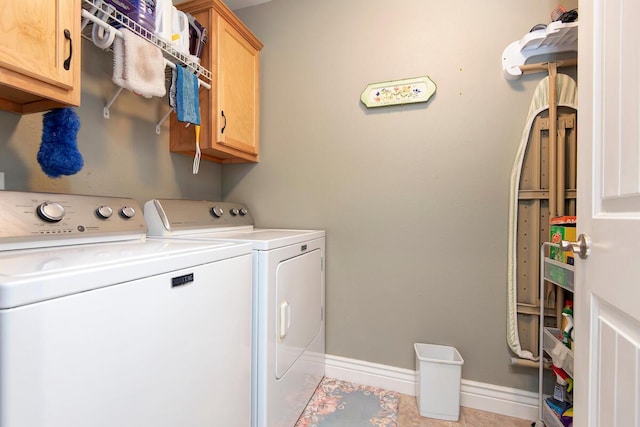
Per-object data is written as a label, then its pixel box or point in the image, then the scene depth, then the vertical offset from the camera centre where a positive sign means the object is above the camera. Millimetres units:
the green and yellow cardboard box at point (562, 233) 1197 -89
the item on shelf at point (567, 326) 1220 -502
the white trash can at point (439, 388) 1527 -942
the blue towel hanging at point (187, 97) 1425 +575
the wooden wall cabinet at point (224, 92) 1645 +738
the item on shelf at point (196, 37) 1582 +975
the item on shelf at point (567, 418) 1201 -866
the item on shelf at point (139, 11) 1217 +862
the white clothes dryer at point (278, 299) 1200 -429
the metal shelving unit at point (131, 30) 1121 +783
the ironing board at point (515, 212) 1539 +3
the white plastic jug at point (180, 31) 1445 +915
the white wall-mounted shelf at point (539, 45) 1382 +863
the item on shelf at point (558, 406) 1263 -871
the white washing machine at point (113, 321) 513 -256
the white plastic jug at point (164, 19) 1345 +908
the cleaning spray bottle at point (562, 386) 1258 -780
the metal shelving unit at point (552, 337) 1152 -565
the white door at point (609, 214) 616 -3
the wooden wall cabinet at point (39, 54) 821 +480
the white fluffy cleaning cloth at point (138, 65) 1177 +615
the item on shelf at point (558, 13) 1441 +1013
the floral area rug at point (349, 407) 1515 -1108
